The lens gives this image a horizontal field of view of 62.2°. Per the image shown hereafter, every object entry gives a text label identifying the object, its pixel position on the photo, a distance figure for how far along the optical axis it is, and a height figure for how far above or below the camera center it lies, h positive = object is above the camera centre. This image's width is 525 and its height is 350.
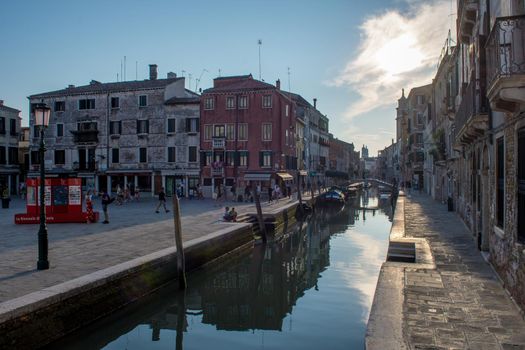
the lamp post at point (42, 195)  10.26 -0.43
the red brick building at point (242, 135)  39.72 +3.74
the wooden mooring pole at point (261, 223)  22.38 -2.47
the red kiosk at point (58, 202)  19.89 -1.21
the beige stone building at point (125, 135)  41.69 +4.12
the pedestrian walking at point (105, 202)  20.19 -1.20
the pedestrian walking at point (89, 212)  20.55 -1.71
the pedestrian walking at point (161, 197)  25.78 -1.29
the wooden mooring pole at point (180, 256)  12.63 -2.35
